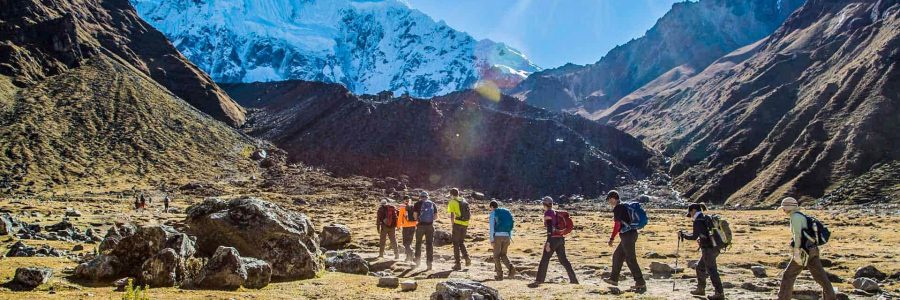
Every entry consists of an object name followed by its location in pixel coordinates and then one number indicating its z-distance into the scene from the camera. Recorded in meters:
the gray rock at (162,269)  13.41
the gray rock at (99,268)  13.75
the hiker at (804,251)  12.85
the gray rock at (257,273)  14.20
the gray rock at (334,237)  30.58
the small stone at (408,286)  14.92
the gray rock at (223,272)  13.49
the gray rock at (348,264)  19.05
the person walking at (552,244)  17.35
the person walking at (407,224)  22.26
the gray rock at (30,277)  12.47
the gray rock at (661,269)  21.34
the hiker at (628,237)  16.23
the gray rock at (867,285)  16.91
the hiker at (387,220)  23.23
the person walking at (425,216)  20.75
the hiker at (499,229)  18.52
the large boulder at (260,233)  16.45
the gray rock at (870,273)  19.81
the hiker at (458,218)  20.19
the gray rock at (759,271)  21.06
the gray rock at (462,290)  12.19
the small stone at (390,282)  15.51
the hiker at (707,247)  14.95
